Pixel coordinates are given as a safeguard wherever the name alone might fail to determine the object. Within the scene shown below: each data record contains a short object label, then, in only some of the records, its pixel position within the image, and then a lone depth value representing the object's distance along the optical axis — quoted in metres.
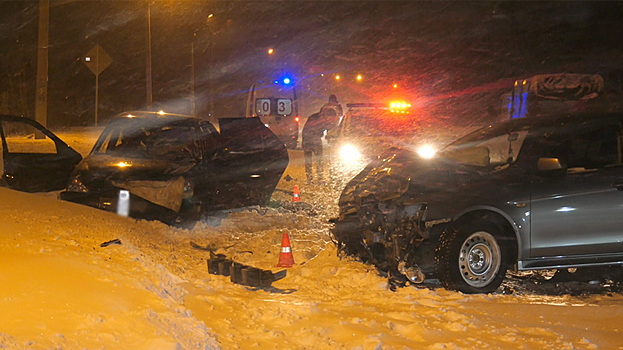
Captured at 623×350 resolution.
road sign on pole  18.92
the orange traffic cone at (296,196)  12.44
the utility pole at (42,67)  18.59
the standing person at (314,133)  15.91
